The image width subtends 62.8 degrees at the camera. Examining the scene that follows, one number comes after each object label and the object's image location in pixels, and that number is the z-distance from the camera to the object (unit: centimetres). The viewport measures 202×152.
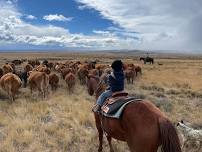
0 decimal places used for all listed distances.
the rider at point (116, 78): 344
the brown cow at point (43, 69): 1162
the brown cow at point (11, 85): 805
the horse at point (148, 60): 3029
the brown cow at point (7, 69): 1184
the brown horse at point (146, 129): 261
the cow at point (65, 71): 1244
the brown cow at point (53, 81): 1026
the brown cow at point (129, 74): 1234
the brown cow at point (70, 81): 1015
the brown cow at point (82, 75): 1210
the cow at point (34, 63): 1836
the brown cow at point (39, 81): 895
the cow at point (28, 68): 1343
